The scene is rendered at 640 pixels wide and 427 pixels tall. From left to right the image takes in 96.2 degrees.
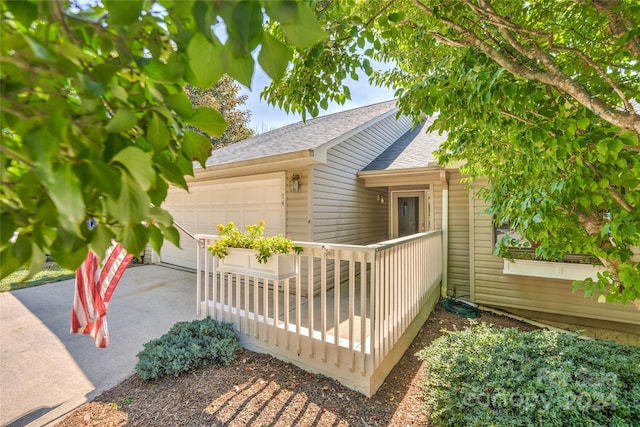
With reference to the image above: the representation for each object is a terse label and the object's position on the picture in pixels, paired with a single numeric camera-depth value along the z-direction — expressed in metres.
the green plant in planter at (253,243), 3.15
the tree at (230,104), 17.45
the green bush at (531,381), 1.90
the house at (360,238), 3.03
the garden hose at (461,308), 5.32
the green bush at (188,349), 3.00
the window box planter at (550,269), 4.64
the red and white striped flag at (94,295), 2.60
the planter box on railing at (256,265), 3.18
